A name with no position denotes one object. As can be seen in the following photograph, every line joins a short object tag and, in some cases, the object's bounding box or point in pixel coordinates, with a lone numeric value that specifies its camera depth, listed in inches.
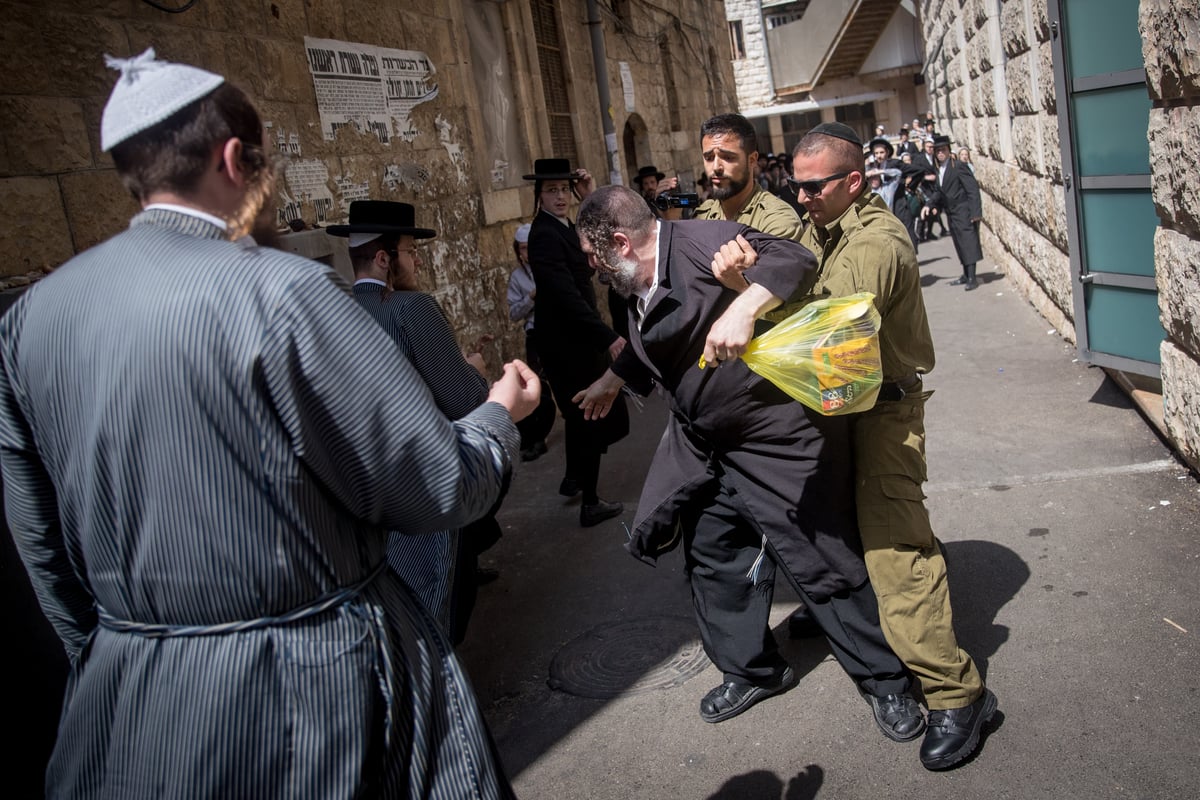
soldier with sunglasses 122.1
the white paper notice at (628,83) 543.8
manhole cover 155.1
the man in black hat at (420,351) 130.2
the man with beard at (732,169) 179.5
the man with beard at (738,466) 126.6
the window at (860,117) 1585.9
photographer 259.6
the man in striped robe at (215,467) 58.6
